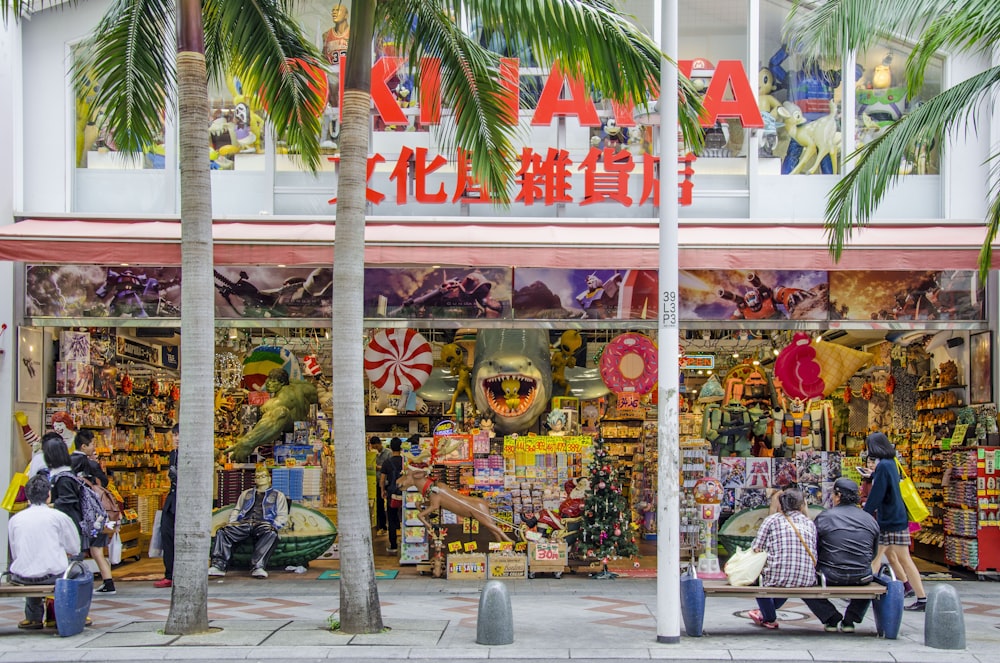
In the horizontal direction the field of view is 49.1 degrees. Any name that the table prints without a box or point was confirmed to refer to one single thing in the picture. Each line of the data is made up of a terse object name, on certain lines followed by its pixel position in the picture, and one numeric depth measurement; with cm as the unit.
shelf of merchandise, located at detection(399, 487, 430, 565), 1434
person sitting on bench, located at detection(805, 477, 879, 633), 991
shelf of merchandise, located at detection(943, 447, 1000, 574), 1391
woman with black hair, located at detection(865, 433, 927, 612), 1140
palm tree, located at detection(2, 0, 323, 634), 987
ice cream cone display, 1489
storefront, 1323
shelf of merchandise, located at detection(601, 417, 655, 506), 1758
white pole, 949
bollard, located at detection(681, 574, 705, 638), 980
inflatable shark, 1535
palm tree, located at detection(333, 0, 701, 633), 967
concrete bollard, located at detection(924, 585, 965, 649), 945
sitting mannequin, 1405
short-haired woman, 987
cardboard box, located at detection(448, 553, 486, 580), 1365
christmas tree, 1399
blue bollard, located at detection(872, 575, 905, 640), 978
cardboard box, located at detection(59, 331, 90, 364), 1481
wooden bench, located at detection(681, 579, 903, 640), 971
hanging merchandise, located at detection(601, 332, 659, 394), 1444
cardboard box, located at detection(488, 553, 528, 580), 1380
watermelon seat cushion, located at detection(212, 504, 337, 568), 1448
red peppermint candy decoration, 1479
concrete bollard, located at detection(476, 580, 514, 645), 960
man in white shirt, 1015
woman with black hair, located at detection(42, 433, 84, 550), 1163
